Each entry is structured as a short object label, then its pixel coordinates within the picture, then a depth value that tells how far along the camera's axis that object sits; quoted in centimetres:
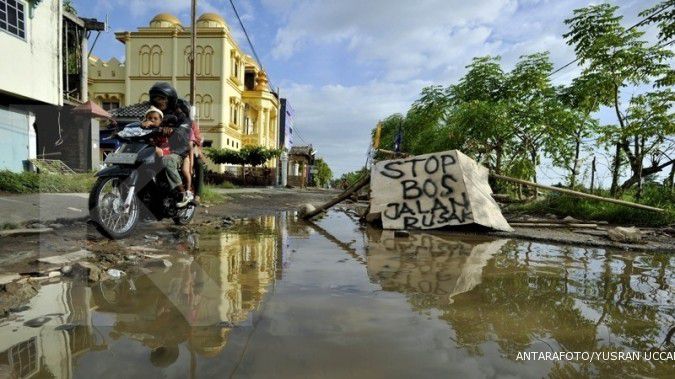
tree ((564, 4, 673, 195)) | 935
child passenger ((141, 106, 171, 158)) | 451
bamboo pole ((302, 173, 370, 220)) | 750
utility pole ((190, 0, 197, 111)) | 1090
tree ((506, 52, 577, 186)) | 1105
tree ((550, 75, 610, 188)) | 1083
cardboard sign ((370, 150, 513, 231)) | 636
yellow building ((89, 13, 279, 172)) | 3002
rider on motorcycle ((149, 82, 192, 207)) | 471
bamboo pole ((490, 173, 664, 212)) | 688
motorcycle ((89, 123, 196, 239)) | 401
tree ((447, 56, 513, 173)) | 1178
